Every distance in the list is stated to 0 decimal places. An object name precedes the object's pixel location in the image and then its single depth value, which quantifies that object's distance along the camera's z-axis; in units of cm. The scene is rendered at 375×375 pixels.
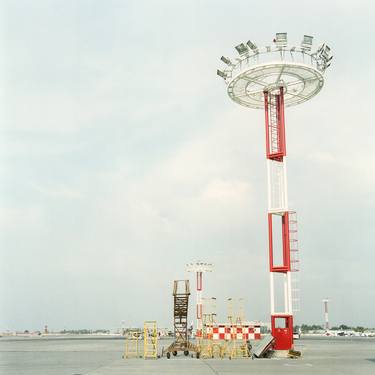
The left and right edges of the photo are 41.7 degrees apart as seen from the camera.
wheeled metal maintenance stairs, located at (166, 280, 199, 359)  3722
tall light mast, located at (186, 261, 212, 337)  7844
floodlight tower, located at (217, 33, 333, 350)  3559
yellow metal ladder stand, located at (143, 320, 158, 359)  3506
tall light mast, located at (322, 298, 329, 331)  15700
